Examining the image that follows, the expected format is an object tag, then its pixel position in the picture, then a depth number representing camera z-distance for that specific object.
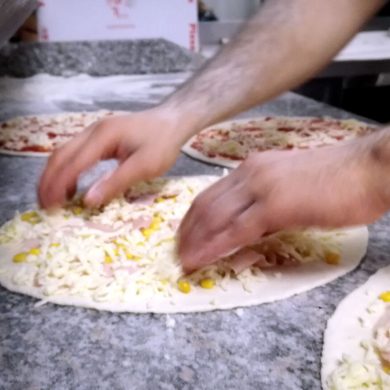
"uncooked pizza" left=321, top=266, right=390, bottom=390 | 0.76
